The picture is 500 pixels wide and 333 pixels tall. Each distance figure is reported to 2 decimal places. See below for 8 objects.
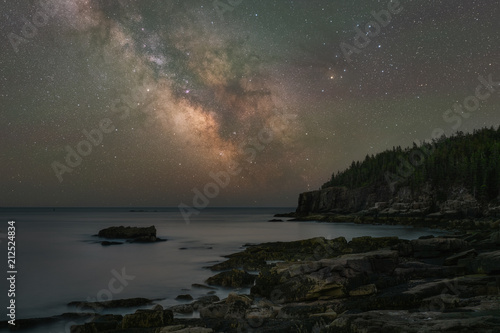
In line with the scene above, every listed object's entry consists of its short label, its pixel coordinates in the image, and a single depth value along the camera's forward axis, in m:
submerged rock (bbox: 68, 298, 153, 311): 15.73
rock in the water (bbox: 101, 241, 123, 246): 45.08
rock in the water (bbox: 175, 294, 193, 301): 17.84
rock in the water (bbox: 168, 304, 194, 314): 13.95
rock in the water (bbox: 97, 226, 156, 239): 49.46
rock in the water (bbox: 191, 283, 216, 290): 19.82
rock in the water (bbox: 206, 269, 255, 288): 19.52
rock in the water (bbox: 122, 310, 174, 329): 11.22
